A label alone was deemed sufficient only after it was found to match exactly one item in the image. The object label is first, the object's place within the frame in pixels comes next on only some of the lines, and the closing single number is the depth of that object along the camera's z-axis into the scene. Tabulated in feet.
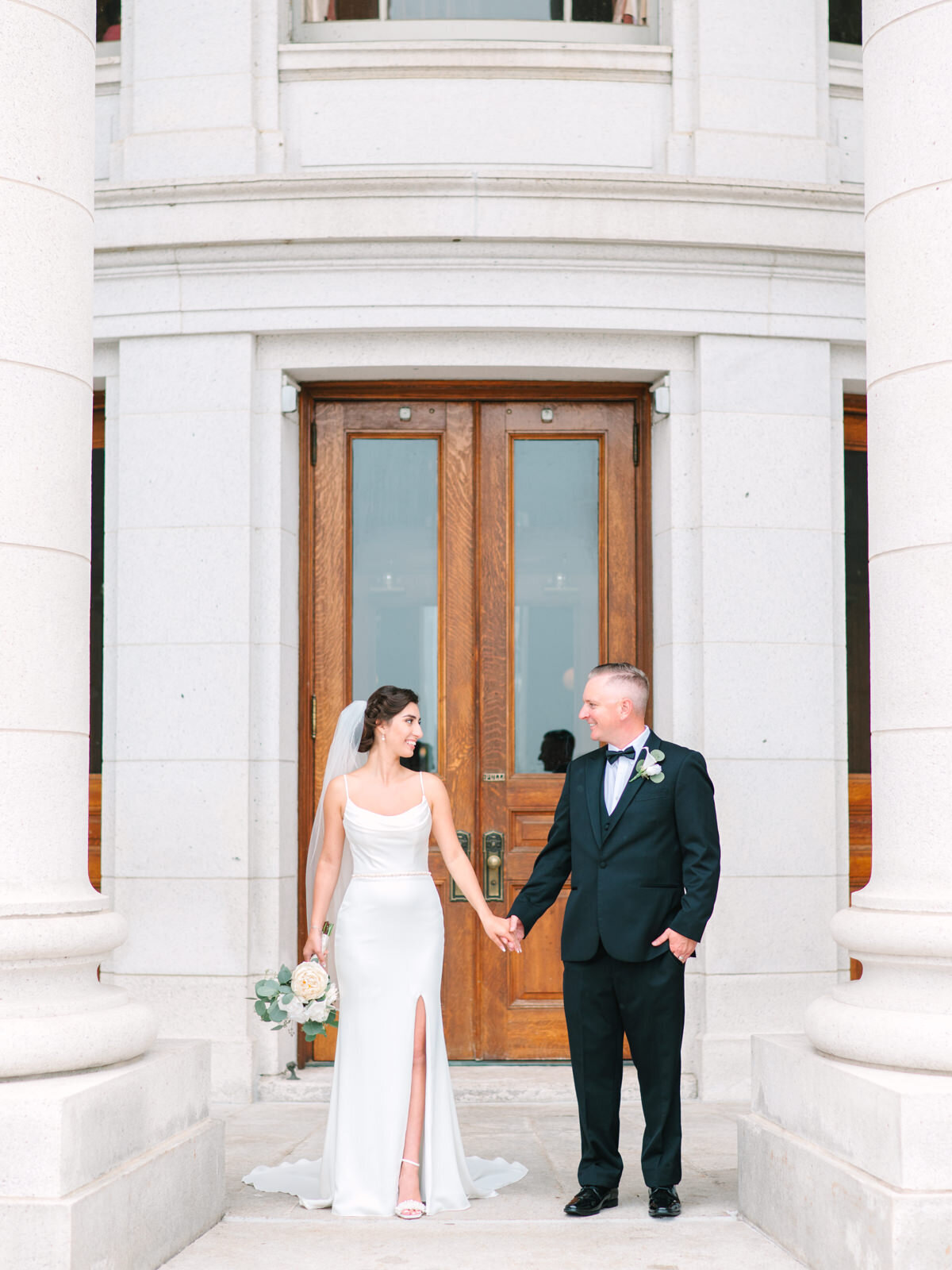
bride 17.19
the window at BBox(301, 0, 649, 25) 25.48
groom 16.72
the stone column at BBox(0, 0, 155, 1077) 14.30
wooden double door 24.99
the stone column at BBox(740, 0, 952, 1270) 13.91
